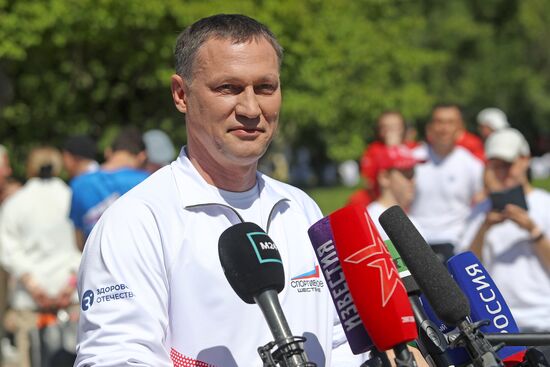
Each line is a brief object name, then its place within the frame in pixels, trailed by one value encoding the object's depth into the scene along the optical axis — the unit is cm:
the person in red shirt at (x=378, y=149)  782
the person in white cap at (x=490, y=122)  1192
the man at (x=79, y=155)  917
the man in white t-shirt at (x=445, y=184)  990
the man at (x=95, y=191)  771
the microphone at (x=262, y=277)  237
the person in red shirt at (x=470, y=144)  1126
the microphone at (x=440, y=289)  250
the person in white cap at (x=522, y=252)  744
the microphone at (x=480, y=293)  308
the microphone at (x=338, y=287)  253
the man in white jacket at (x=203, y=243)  286
